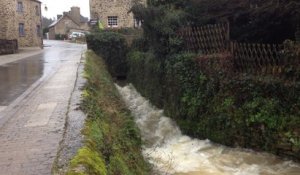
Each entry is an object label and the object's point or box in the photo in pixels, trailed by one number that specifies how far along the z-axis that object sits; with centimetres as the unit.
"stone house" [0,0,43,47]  2770
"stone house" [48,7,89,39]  5151
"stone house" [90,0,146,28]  2728
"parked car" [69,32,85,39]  4148
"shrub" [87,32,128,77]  1797
